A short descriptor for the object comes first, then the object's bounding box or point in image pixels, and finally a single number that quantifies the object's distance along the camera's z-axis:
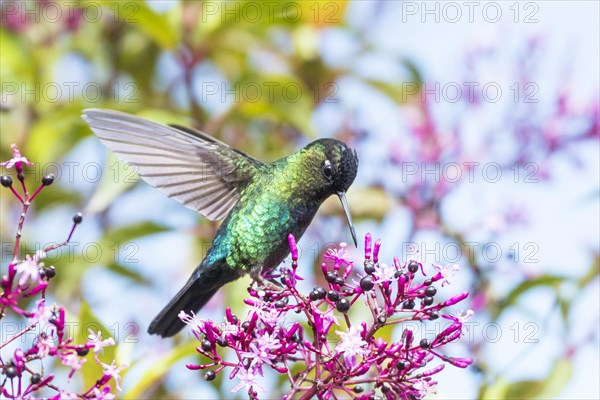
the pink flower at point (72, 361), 4.02
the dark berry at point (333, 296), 4.51
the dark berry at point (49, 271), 4.19
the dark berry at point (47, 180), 4.49
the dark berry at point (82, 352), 4.10
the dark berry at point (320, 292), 4.52
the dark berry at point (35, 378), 3.99
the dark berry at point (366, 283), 4.49
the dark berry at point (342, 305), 4.45
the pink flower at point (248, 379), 4.49
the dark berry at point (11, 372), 3.89
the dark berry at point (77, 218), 4.54
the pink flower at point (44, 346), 4.01
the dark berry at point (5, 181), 4.40
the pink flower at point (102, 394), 3.89
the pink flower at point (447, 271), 4.75
